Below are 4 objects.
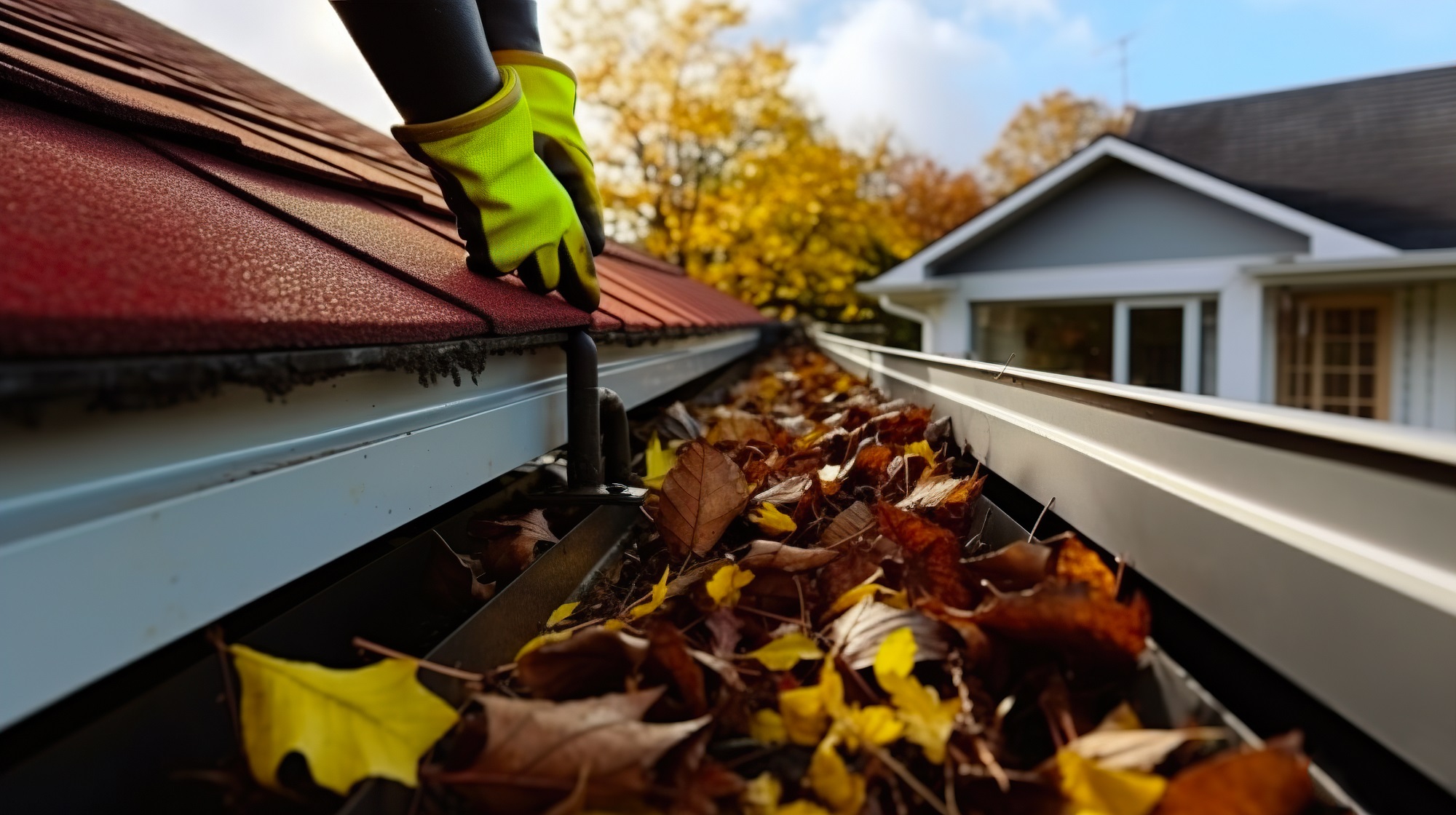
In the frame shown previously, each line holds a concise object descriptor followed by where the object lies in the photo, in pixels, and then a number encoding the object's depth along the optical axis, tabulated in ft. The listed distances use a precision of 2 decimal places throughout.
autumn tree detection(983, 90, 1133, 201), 108.37
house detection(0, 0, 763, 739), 1.46
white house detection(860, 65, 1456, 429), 28.68
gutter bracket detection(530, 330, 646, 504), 3.99
